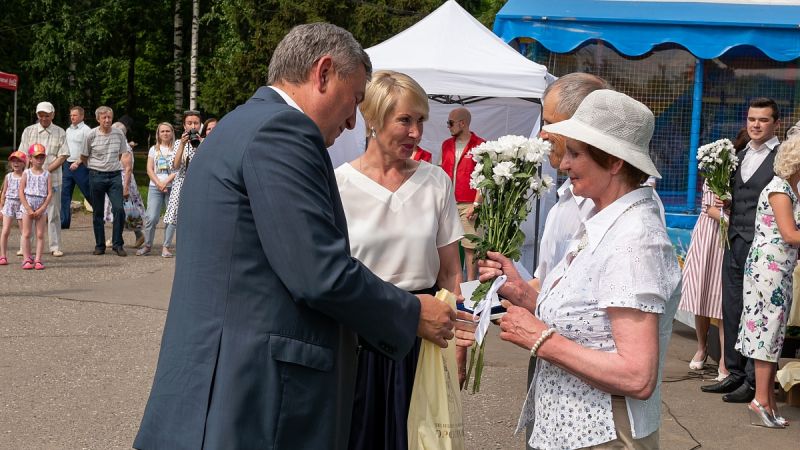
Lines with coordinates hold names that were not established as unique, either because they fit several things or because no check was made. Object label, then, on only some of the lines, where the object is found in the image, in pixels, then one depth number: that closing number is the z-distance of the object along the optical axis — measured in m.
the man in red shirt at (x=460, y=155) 10.27
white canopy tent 10.17
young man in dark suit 7.07
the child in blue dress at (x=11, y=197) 12.46
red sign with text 23.38
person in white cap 14.45
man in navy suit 2.49
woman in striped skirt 8.05
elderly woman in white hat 2.65
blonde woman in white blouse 3.76
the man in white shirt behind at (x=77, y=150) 14.81
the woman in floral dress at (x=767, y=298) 6.41
